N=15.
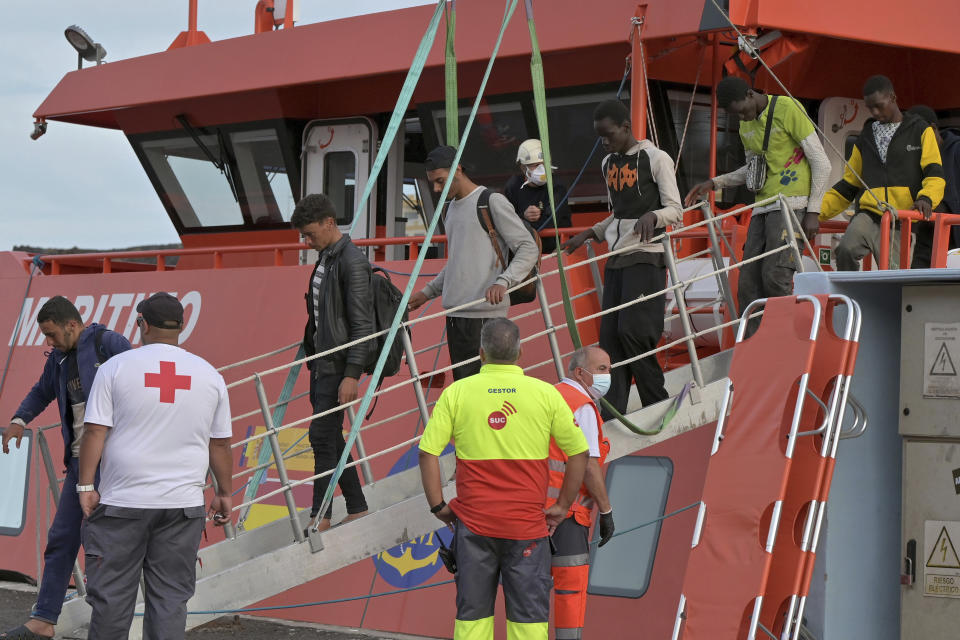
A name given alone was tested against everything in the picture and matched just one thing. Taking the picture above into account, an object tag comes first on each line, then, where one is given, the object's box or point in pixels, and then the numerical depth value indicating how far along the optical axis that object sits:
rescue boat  11.20
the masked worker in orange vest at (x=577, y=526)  10.82
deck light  26.62
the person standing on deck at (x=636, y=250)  13.02
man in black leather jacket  12.46
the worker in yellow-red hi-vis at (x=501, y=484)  10.09
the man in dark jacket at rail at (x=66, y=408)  12.57
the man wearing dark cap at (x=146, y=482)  10.14
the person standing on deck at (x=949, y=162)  15.66
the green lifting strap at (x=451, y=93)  11.86
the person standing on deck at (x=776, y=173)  13.86
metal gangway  11.84
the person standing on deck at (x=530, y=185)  15.86
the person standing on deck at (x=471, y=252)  12.65
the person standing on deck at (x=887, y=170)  13.69
